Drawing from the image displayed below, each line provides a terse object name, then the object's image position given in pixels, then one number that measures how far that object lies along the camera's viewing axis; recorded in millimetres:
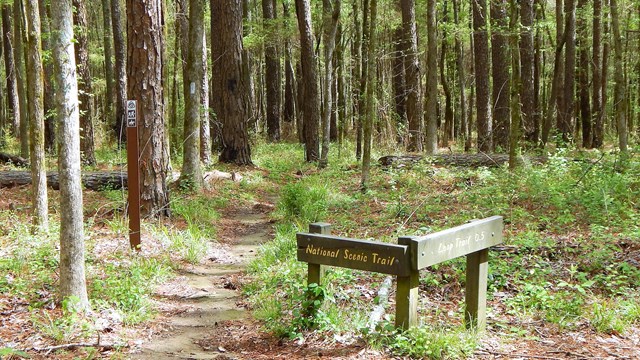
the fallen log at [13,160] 16309
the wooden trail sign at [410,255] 4715
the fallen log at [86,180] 13078
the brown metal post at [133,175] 7816
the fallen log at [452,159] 14977
